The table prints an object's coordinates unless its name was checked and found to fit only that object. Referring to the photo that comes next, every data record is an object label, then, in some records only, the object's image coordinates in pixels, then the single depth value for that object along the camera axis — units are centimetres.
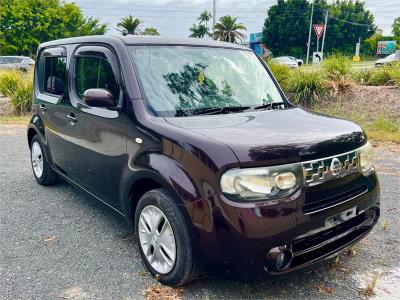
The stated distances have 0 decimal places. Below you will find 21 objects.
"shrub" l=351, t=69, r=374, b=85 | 1082
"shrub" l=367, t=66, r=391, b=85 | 1046
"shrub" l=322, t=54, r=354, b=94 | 1018
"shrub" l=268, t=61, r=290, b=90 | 1084
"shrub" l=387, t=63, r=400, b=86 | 994
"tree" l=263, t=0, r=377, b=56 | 5334
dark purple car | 235
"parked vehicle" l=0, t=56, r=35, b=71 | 2564
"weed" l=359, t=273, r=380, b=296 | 275
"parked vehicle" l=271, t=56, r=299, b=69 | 1174
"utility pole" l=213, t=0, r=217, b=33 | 2294
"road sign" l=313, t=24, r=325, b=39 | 1466
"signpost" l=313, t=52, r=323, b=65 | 1162
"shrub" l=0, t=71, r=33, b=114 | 1262
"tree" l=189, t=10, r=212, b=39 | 6506
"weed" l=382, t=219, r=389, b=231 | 383
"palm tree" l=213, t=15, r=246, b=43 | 4916
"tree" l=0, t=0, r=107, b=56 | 3928
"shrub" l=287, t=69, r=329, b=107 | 1022
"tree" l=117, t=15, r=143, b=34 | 4588
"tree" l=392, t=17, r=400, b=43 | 6481
